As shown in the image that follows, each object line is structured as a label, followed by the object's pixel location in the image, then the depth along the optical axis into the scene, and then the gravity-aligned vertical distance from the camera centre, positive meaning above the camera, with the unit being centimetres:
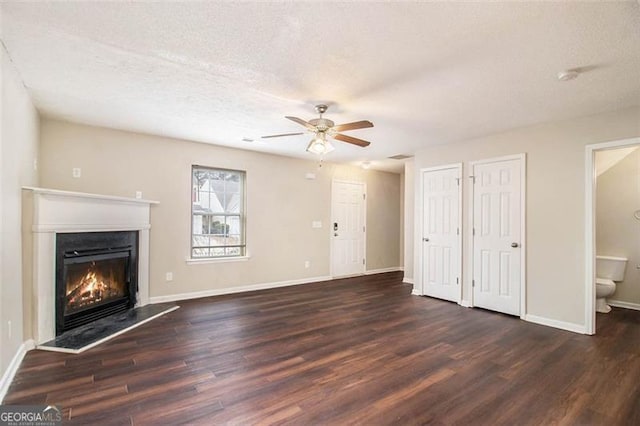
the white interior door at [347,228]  692 -33
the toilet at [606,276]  450 -93
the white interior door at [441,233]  500 -31
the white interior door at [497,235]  430 -29
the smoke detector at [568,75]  264 +120
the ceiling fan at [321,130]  344 +92
